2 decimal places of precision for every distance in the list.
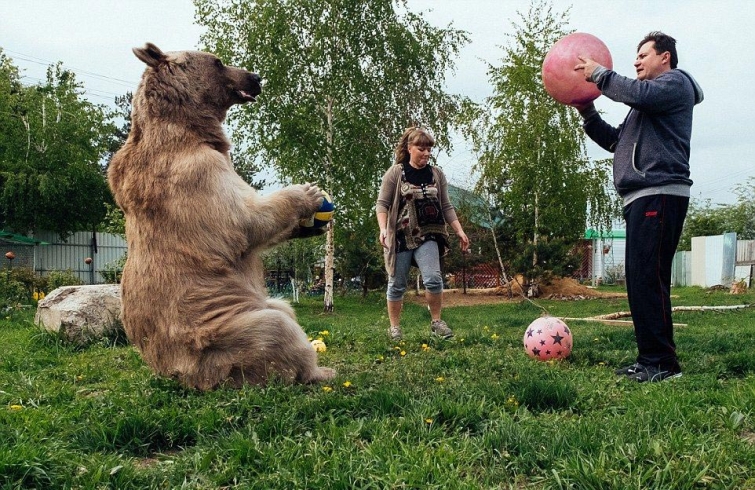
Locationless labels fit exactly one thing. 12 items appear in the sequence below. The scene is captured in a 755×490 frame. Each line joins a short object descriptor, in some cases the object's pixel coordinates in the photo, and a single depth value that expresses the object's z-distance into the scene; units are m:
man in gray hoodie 4.58
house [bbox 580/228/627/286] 36.96
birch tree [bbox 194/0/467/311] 17.89
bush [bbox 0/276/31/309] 12.15
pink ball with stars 5.59
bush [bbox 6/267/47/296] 14.73
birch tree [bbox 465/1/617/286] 21.94
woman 7.18
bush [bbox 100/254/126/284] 17.59
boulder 7.34
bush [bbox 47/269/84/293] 15.05
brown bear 4.03
